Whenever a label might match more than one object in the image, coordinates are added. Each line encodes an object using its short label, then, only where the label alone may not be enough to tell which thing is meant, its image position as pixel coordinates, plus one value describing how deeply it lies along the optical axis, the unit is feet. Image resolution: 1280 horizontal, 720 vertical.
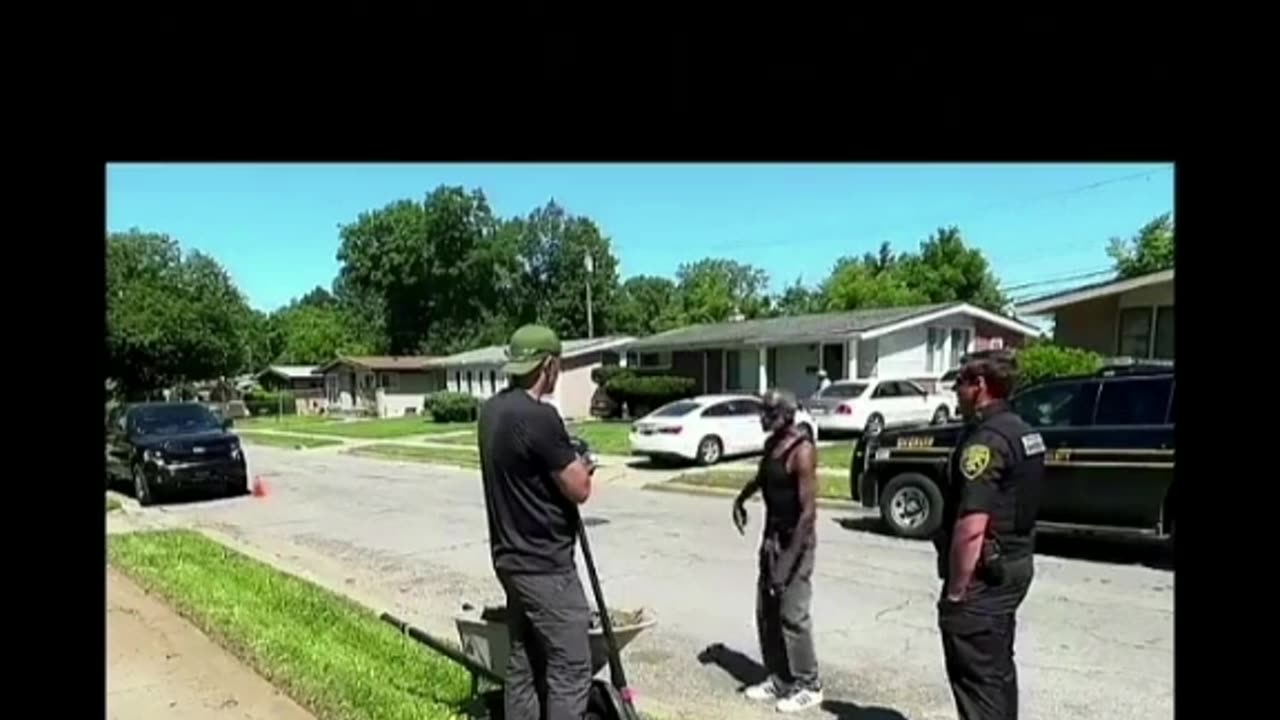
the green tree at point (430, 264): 238.07
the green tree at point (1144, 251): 147.56
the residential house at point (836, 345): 92.22
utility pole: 194.39
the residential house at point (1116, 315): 65.51
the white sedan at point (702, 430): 61.67
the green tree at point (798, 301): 230.89
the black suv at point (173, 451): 49.32
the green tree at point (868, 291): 179.11
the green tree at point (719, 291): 200.54
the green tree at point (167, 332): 130.62
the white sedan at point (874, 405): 73.26
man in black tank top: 17.07
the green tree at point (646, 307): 214.28
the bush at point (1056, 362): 67.26
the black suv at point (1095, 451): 28.55
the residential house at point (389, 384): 157.17
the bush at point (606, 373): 107.14
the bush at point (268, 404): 189.16
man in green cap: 12.71
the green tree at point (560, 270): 225.56
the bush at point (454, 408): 118.21
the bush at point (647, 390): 100.07
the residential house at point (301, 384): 187.01
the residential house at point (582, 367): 119.11
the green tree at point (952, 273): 196.75
